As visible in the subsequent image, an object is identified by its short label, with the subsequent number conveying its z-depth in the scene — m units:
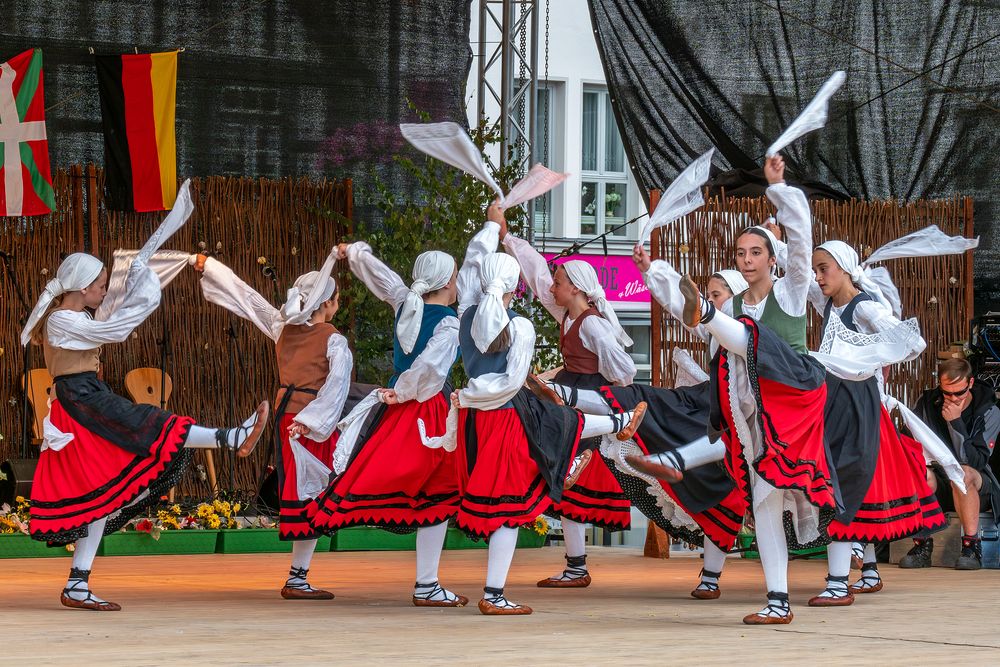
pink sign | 30.40
